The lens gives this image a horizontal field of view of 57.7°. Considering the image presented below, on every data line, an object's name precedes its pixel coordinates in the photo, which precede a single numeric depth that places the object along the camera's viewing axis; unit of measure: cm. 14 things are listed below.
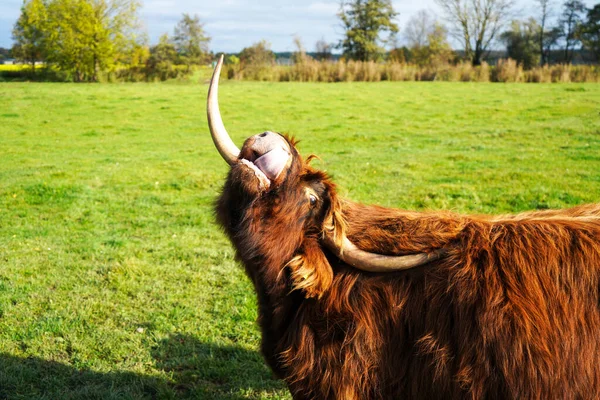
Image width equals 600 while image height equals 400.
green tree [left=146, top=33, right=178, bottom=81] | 4191
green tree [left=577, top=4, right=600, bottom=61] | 5341
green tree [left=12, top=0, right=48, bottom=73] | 4428
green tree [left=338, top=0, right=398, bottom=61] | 5491
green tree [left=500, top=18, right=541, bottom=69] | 5728
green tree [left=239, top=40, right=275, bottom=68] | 4134
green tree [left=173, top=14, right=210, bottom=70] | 4431
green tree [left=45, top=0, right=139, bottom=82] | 4297
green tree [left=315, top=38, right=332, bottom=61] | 5647
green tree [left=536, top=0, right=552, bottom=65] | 5850
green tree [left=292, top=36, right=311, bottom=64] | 4101
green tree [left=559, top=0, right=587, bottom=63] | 5869
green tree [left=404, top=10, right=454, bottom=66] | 5631
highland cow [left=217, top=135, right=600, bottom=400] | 253
